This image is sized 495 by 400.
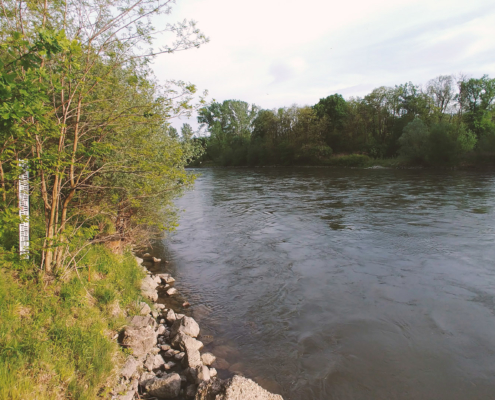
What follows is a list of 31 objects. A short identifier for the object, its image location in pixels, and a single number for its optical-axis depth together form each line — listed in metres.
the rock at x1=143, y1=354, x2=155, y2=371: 5.77
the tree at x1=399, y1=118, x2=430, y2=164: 54.19
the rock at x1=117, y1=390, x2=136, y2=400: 4.77
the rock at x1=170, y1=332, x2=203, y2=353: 6.32
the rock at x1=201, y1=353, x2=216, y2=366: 6.20
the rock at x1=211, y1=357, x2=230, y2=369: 6.20
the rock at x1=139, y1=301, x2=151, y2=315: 7.50
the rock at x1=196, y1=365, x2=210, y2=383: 5.36
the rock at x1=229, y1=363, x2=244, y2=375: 6.10
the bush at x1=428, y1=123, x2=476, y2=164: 50.28
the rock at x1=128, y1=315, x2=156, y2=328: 6.69
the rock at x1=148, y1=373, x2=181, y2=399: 5.10
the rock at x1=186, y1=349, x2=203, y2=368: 5.89
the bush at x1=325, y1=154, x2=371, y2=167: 65.88
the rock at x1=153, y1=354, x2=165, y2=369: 5.86
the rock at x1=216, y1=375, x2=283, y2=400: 4.58
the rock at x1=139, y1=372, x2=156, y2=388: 5.29
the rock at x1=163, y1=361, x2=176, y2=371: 5.87
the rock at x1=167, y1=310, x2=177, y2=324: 7.51
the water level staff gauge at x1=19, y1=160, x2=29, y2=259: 5.46
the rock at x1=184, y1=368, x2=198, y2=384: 5.46
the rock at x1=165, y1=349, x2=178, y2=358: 6.28
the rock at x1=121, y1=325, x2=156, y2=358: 6.01
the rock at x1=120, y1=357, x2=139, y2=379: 5.31
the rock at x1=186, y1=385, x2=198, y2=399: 5.12
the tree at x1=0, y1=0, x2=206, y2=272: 4.91
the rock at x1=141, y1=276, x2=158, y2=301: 8.62
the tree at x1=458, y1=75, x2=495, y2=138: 61.17
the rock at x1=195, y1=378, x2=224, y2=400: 4.74
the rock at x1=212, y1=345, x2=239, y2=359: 6.55
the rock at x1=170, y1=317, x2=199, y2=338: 6.85
